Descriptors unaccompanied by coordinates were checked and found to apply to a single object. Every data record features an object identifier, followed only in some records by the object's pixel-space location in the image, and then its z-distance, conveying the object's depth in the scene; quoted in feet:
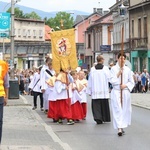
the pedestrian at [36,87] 77.97
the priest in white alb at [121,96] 48.39
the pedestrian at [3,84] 37.09
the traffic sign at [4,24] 111.65
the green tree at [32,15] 464.98
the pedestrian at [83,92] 62.19
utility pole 105.68
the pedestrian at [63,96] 58.90
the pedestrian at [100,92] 58.54
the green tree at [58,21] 483.92
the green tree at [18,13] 418.31
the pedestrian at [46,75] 69.46
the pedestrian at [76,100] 59.98
